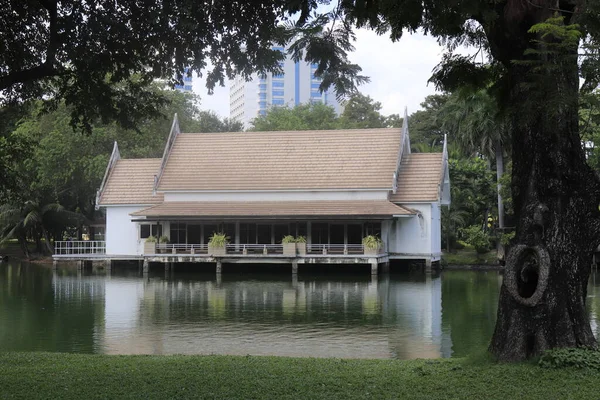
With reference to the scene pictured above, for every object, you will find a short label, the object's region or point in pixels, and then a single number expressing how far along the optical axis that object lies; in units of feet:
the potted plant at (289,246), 108.37
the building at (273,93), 428.15
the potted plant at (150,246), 114.32
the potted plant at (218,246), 110.32
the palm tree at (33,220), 143.54
